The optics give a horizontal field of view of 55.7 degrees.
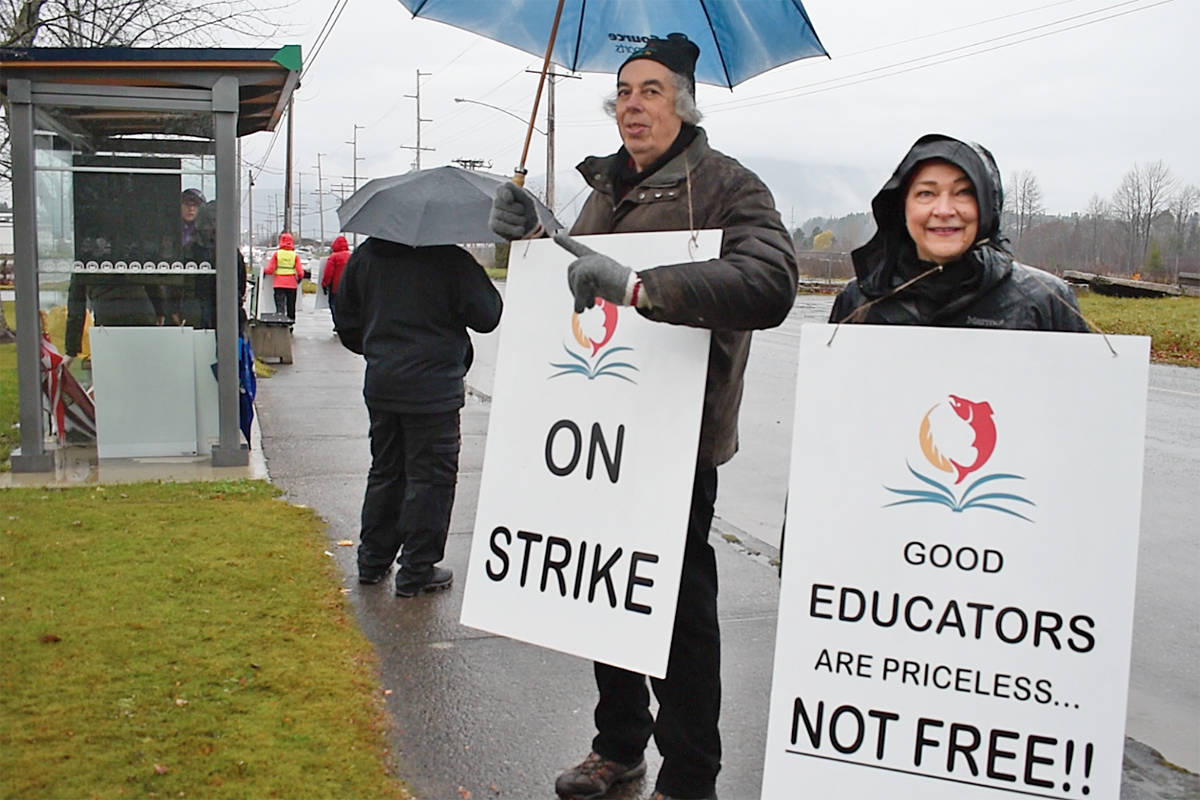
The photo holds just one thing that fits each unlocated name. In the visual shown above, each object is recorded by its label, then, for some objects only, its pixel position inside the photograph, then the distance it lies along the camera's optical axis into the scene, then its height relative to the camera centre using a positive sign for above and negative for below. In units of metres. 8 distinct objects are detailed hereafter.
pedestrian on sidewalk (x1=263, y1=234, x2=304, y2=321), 18.98 -0.18
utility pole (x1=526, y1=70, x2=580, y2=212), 40.48 +4.84
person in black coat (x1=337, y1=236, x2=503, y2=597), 5.30 -0.53
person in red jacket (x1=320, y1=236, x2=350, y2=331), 16.36 -0.01
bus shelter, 7.72 +0.11
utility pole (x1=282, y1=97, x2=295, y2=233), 41.68 +2.52
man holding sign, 2.73 +0.00
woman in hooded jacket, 2.58 +0.06
